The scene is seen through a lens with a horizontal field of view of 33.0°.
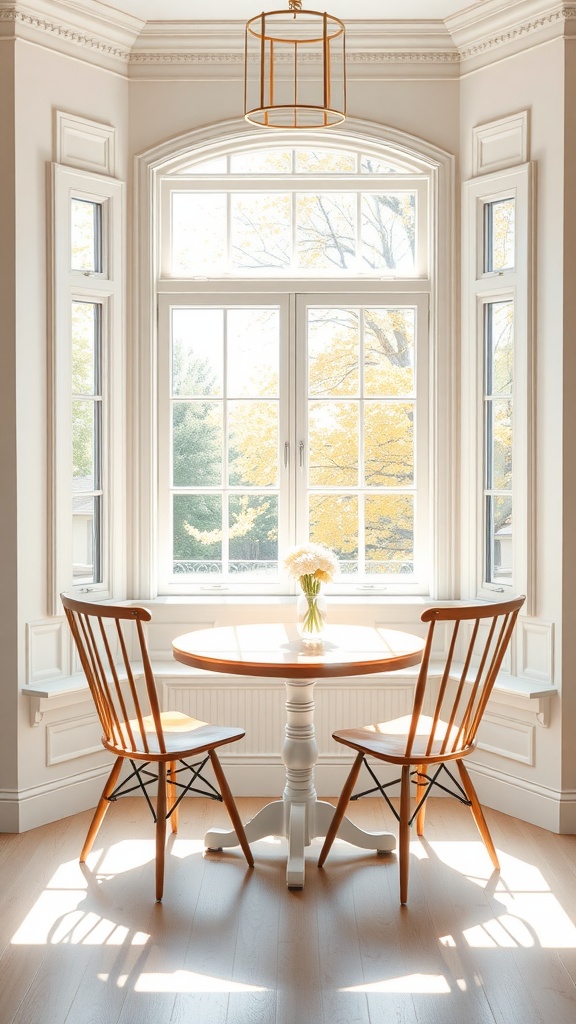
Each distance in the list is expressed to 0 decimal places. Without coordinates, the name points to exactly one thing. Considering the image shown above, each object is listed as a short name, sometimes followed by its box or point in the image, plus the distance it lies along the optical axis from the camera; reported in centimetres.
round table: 330
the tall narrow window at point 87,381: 419
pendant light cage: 442
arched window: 460
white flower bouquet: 358
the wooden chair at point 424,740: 321
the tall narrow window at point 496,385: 418
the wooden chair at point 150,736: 322
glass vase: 365
